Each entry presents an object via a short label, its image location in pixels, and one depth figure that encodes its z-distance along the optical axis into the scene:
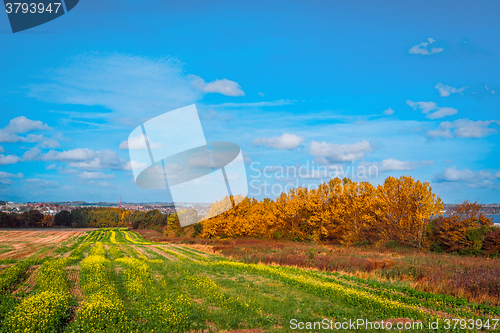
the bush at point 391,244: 35.19
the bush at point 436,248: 31.54
